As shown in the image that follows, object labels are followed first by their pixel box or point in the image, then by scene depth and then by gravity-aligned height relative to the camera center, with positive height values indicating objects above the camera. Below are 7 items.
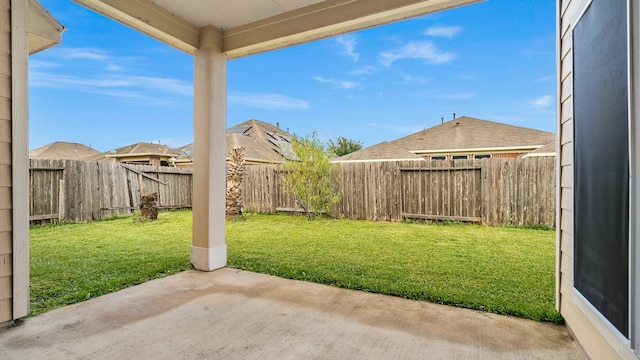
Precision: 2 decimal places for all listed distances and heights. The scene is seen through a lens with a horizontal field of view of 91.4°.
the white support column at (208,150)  3.49 +0.30
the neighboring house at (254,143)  14.14 +1.69
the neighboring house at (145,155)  16.54 +1.17
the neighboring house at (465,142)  11.97 +1.40
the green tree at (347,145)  29.22 +2.97
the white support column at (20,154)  2.13 +0.16
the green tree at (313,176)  7.94 +0.01
